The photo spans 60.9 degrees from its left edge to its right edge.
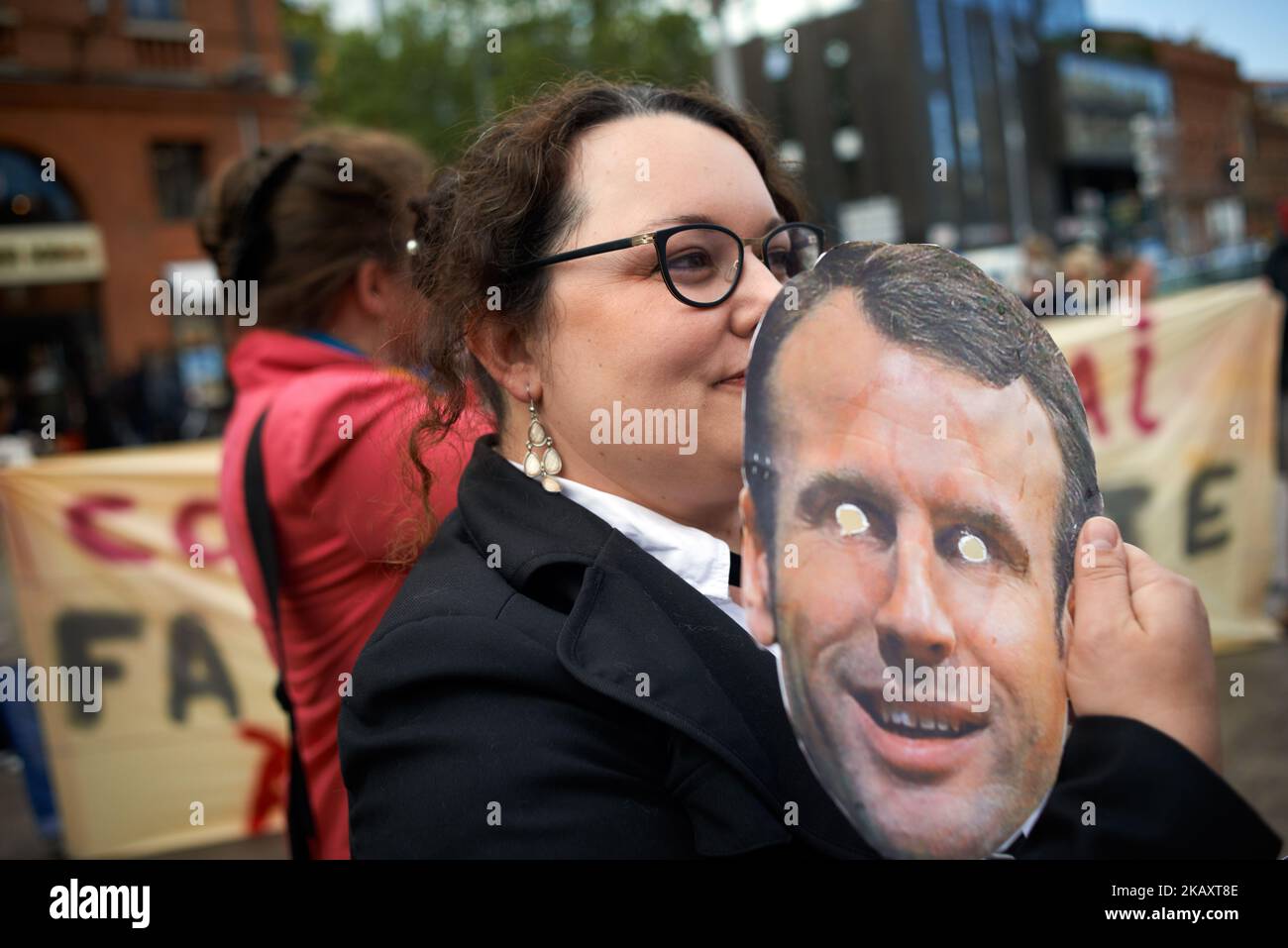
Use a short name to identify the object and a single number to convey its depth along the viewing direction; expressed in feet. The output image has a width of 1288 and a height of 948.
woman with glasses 3.34
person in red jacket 5.47
